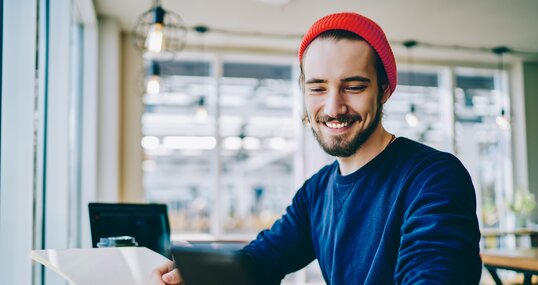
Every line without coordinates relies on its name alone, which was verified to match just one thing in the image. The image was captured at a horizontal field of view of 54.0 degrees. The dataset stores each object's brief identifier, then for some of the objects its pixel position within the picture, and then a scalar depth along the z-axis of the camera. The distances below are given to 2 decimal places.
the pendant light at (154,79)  4.08
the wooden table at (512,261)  3.19
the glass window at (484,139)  6.98
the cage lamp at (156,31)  2.75
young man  0.91
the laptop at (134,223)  1.83
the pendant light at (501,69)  6.12
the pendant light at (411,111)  6.03
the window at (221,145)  6.17
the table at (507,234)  6.08
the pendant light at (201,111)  5.72
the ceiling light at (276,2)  4.61
